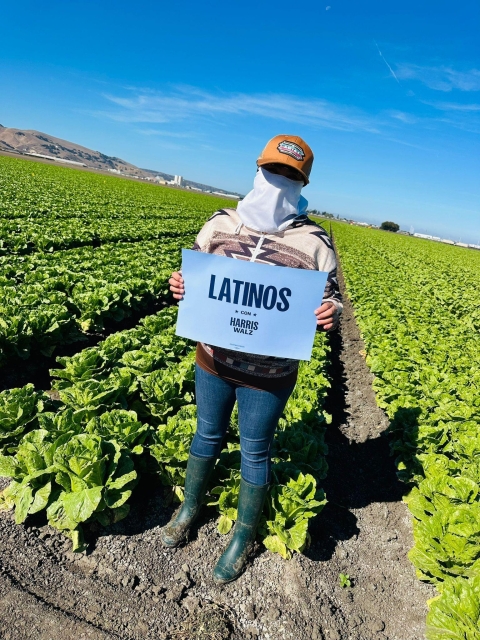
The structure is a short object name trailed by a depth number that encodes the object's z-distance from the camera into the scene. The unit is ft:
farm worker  7.64
